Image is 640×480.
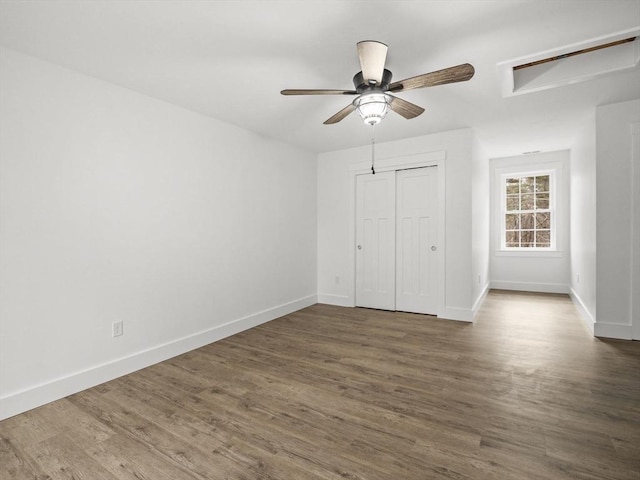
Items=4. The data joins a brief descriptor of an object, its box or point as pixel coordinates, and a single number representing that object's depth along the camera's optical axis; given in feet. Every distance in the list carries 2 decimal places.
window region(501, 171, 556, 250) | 20.53
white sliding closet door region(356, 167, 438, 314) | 15.20
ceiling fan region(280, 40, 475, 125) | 6.23
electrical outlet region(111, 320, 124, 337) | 9.08
